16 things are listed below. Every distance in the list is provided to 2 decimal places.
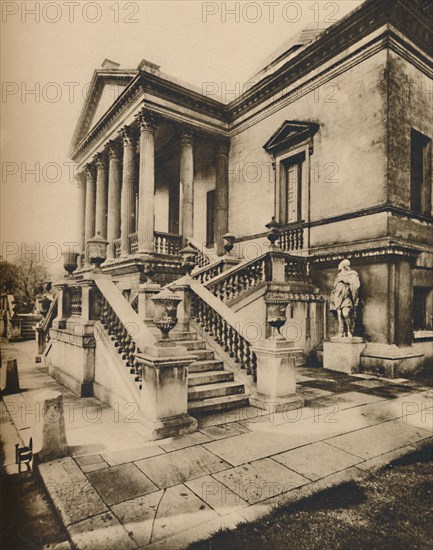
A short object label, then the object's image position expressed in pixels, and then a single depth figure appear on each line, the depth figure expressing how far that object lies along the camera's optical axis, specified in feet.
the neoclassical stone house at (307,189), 31.65
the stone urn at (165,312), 17.71
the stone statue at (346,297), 32.22
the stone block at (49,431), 13.58
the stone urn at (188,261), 29.73
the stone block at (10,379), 24.62
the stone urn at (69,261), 30.30
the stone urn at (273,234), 32.78
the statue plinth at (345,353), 32.01
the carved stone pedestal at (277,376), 20.43
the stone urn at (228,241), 39.42
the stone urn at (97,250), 24.54
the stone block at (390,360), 30.19
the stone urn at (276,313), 21.01
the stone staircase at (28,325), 68.28
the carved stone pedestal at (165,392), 16.47
